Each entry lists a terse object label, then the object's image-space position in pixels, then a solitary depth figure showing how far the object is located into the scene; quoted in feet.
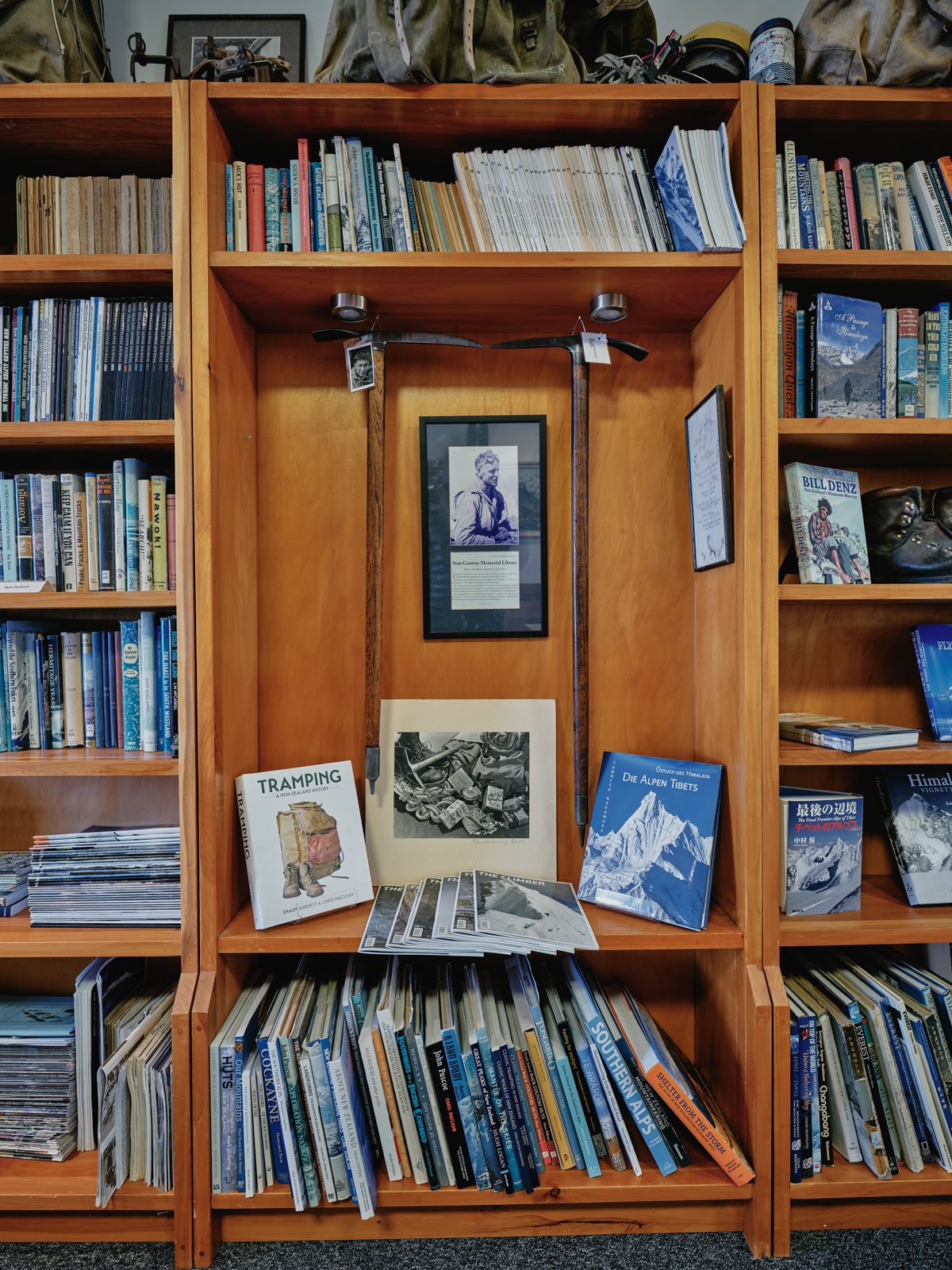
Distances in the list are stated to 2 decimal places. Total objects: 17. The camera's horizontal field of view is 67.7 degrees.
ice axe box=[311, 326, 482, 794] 4.70
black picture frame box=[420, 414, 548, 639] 5.09
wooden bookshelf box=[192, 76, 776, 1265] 4.19
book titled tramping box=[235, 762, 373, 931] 4.34
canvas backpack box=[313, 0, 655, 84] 4.07
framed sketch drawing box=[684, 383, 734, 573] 4.36
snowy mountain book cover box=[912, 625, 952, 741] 4.73
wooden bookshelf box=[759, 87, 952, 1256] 4.21
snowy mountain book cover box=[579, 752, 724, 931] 4.40
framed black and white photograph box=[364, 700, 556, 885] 5.04
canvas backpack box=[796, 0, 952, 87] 4.24
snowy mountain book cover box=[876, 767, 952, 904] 4.68
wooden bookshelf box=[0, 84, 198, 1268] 4.15
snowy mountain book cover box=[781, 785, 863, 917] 4.48
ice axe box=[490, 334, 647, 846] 4.76
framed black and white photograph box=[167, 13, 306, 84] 5.19
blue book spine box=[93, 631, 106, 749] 4.57
